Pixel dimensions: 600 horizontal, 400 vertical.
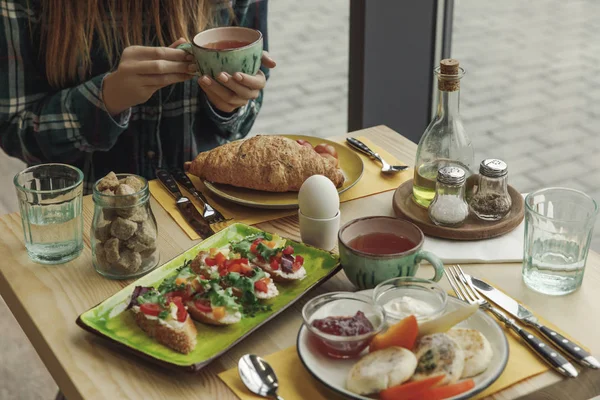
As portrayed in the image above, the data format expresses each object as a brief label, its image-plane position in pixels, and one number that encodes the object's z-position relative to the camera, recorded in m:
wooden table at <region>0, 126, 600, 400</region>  1.05
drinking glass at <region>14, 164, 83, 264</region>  1.33
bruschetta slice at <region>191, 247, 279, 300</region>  1.18
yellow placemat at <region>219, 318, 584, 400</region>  1.02
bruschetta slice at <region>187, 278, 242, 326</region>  1.12
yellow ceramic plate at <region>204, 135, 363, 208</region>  1.47
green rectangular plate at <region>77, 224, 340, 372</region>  1.07
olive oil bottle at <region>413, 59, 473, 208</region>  1.44
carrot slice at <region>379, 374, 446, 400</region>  0.96
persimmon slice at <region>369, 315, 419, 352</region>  1.03
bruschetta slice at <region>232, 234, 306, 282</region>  1.22
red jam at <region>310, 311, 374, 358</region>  1.04
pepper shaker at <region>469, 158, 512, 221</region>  1.38
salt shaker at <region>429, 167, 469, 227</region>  1.34
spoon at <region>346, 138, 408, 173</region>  1.63
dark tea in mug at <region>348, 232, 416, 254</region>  1.25
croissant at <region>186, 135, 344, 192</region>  1.51
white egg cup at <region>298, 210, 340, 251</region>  1.34
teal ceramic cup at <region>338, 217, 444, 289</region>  1.17
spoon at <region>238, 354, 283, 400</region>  1.02
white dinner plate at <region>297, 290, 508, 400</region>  0.99
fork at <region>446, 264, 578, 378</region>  1.05
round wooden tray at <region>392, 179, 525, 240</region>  1.36
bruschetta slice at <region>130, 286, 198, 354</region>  1.08
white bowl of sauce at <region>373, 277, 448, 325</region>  1.08
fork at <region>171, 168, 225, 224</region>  1.46
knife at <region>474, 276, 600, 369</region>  1.06
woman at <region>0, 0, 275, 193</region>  1.53
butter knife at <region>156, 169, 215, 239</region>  1.42
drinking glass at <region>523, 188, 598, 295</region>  1.22
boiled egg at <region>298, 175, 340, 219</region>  1.33
